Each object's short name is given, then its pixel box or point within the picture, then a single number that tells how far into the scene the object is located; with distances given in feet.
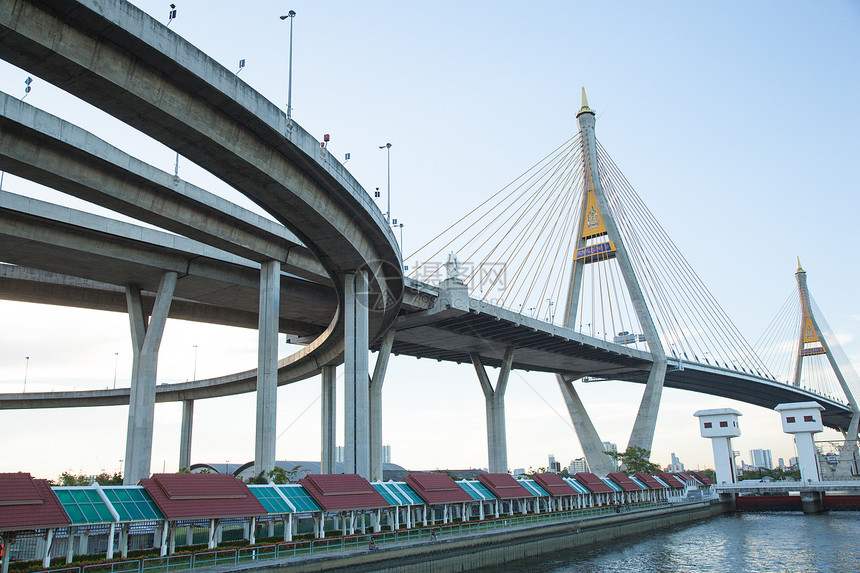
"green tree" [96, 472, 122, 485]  213.95
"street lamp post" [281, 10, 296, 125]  91.10
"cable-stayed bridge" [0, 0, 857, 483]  72.33
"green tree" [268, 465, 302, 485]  121.19
